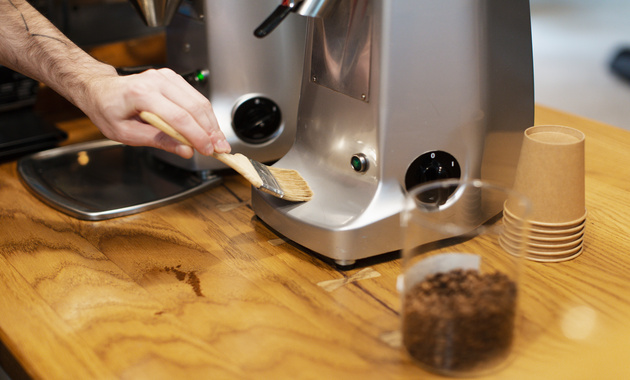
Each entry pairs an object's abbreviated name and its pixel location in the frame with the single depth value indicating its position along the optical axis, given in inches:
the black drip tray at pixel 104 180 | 31.2
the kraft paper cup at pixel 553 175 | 24.1
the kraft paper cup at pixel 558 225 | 25.2
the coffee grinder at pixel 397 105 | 24.7
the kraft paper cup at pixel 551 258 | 25.9
